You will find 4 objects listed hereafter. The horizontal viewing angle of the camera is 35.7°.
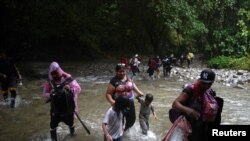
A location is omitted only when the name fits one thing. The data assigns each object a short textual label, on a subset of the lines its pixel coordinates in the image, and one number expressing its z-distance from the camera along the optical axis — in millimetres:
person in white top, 5379
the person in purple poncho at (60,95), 7441
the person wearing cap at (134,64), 21766
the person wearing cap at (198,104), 4195
